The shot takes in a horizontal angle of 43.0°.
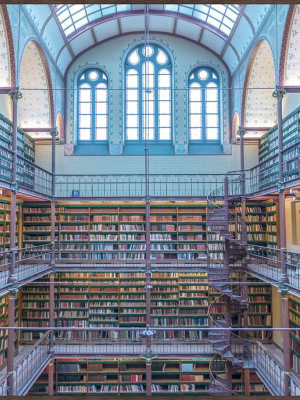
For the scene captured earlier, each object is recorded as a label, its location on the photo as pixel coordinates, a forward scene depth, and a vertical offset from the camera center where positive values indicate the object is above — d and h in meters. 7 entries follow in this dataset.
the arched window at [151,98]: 12.20 +3.97
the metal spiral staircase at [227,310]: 8.49 -2.13
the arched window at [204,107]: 12.20 +3.67
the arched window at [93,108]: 12.23 +3.67
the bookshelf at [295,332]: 8.18 -2.48
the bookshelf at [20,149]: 8.79 +1.98
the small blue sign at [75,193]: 11.53 +0.88
